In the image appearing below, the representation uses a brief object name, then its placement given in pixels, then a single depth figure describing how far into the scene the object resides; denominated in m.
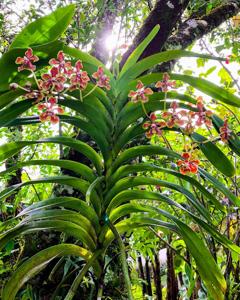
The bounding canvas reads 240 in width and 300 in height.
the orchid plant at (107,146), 0.82
